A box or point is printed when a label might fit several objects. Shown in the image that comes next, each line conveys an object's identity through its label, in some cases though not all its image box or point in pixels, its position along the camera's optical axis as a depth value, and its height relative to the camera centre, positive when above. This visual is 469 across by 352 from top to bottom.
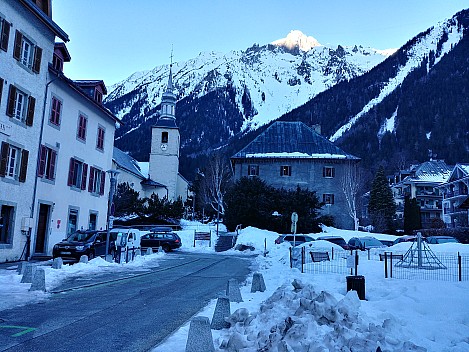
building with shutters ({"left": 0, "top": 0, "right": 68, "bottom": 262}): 22.36 +5.88
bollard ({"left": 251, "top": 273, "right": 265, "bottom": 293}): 13.01 -1.39
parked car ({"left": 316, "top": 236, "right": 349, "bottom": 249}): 30.66 -0.13
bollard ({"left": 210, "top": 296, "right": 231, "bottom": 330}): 8.07 -1.44
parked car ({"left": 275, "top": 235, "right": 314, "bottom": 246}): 32.47 -0.17
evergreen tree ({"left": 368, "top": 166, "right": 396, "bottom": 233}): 63.56 +6.01
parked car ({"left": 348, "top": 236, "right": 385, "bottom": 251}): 31.64 -0.23
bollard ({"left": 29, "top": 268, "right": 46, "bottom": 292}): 12.66 -1.57
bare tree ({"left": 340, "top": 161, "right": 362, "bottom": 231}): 54.47 +6.57
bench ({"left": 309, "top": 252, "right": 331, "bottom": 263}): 22.10 -0.92
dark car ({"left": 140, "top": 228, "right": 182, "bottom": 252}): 36.47 -0.82
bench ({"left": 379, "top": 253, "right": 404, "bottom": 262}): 20.23 -0.72
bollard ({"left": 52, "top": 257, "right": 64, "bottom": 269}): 17.89 -1.49
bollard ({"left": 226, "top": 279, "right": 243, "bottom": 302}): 10.66 -1.36
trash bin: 11.75 -1.16
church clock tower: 78.94 +13.57
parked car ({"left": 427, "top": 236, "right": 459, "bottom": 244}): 30.03 +0.20
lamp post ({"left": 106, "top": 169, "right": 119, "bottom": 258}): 22.29 +1.60
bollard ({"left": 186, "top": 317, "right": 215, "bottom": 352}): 6.11 -1.40
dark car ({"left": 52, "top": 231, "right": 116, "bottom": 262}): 22.84 -0.97
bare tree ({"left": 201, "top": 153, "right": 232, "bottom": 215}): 60.62 +7.45
